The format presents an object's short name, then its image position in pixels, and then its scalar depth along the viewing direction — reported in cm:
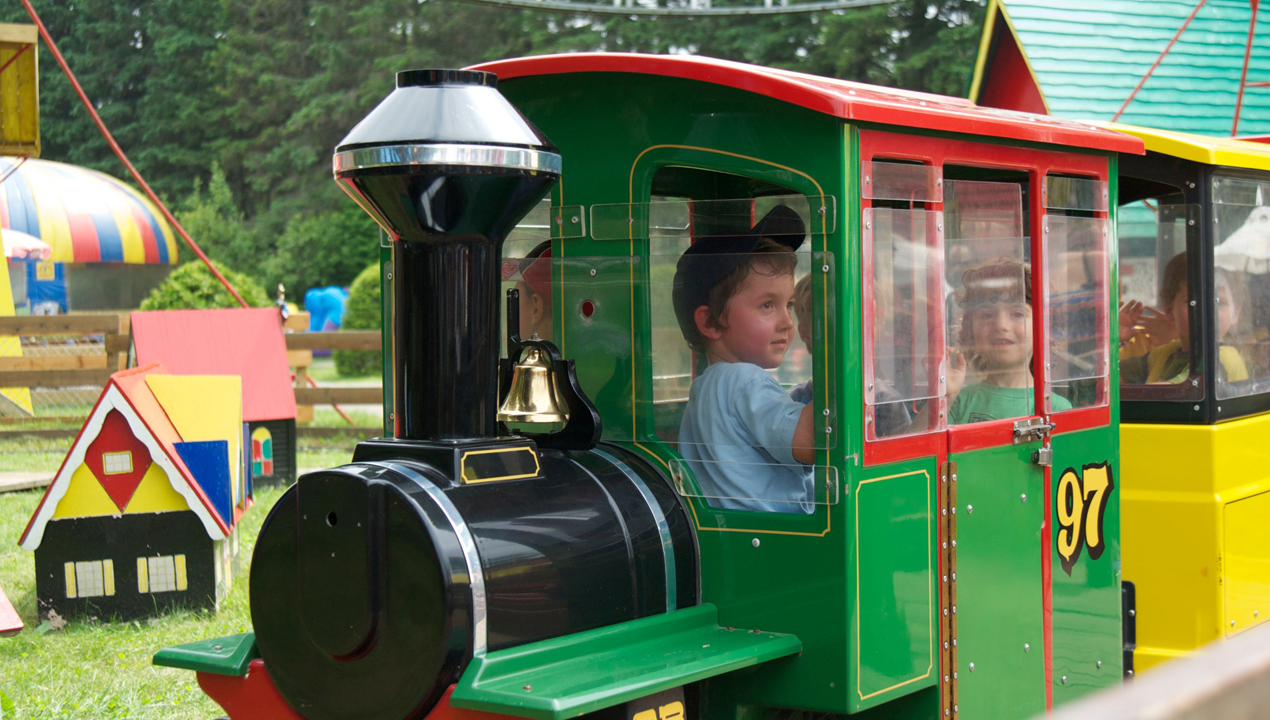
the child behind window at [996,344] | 357
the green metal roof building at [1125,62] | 1199
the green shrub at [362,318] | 2497
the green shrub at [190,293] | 1770
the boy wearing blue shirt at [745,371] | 317
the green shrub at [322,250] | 3441
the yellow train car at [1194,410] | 481
